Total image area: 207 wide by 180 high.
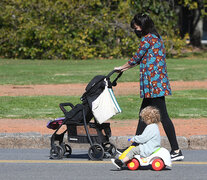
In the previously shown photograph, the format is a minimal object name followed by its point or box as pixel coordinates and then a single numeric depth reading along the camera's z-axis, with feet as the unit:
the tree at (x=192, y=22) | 218.59
